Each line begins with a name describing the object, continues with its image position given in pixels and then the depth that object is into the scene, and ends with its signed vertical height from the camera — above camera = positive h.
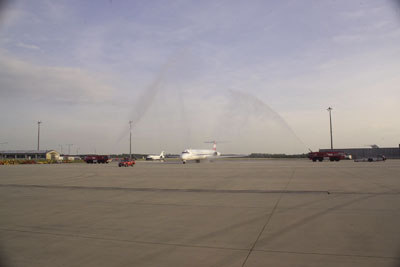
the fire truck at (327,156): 65.50 -0.30
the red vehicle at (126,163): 51.86 -1.01
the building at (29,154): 127.71 +1.80
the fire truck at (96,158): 71.62 -0.27
